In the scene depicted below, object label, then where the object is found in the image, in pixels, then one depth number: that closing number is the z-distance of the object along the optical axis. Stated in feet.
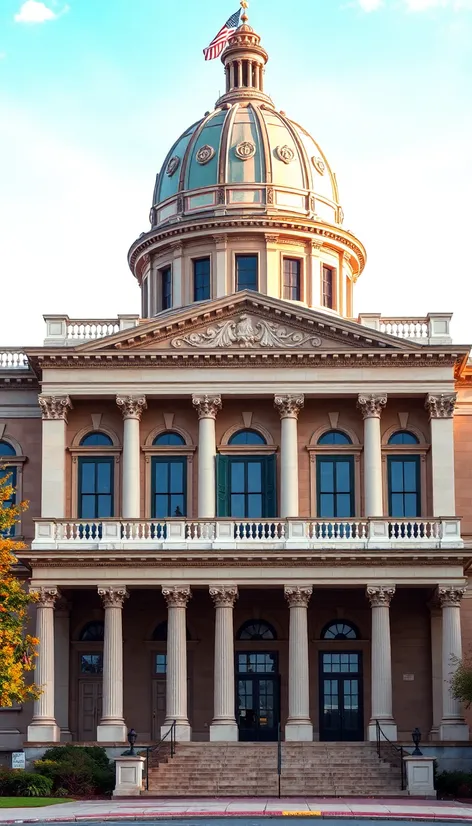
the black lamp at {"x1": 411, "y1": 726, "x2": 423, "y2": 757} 153.04
